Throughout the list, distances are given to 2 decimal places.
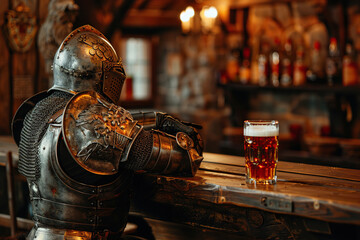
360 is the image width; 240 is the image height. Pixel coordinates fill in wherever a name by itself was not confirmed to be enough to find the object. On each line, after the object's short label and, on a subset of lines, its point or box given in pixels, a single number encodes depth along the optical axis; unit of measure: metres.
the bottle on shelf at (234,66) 5.71
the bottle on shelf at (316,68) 4.90
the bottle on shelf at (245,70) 5.53
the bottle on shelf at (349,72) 4.57
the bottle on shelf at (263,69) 5.30
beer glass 2.07
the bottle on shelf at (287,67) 5.10
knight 2.10
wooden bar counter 1.85
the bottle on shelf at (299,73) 4.98
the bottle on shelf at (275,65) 5.19
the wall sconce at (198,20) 5.12
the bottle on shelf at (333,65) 4.76
